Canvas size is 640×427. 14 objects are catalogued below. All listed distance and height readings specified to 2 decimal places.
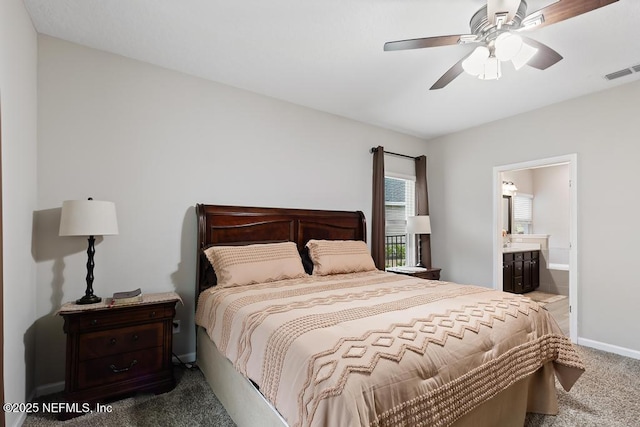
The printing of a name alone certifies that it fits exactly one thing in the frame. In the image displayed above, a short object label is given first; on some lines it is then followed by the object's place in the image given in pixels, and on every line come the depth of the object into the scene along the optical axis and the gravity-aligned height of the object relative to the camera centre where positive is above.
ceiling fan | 1.66 +1.08
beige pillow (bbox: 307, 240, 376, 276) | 3.24 -0.47
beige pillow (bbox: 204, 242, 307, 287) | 2.64 -0.45
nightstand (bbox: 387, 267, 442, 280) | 4.07 -0.79
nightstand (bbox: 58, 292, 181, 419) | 2.06 -0.96
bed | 1.22 -0.64
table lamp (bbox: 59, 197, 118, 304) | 2.14 -0.06
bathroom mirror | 6.32 +0.02
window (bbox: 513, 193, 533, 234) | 6.51 +0.00
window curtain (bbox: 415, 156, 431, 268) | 4.75 +0.25
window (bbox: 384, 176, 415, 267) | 4.76 -0.04
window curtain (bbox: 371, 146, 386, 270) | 4.24 -0.01
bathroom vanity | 5.05 -0.99
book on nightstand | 2.25 -0.63
